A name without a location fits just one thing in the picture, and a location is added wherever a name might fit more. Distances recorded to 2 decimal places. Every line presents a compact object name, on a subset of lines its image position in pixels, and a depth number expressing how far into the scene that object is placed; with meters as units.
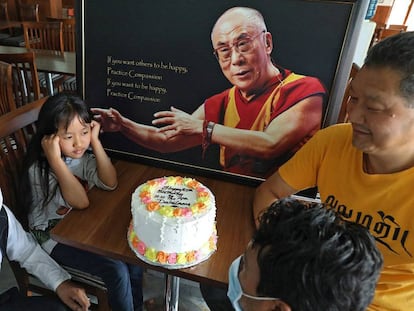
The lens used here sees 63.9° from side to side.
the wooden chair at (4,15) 5.18
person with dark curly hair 0.56
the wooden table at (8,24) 4.49
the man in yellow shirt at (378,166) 0.76
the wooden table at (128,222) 0.97
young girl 1.17
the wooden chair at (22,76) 2.40
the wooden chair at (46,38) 3.24
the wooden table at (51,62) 2.66
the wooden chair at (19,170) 1.28
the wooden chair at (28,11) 5.27
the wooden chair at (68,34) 3.41
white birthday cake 0.92
